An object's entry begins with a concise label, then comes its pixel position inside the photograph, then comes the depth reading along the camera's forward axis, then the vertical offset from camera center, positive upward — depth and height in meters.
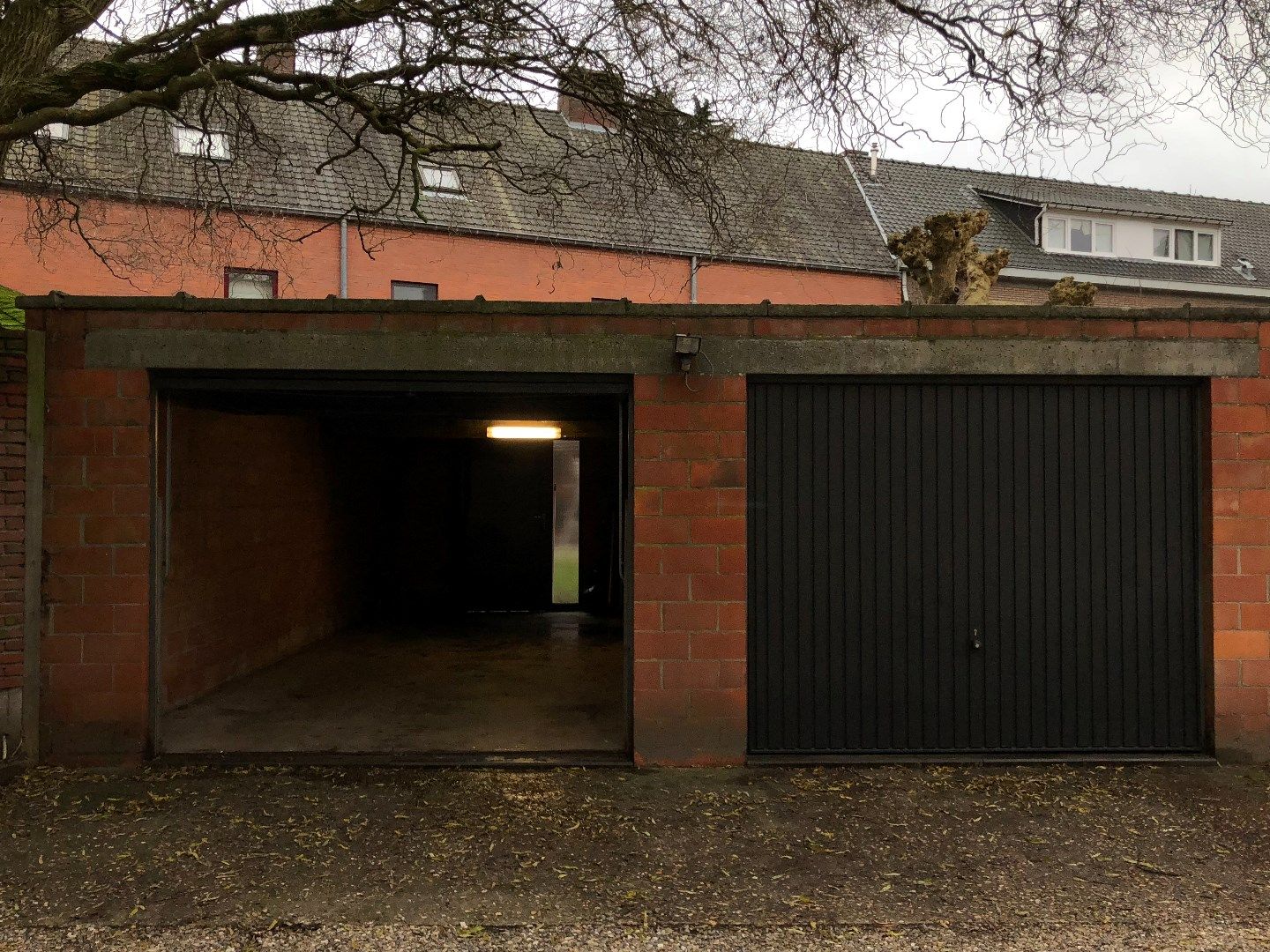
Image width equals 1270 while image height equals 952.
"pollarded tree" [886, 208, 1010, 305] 7.20 +2.04
